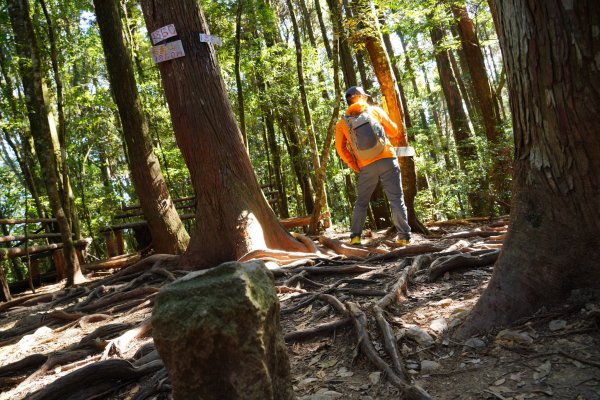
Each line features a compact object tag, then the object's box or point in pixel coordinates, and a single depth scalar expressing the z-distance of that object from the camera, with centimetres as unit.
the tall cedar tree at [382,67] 736
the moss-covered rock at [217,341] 177
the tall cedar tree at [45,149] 727
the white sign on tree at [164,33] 616
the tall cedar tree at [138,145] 766
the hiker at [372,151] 634
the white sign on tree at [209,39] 629
